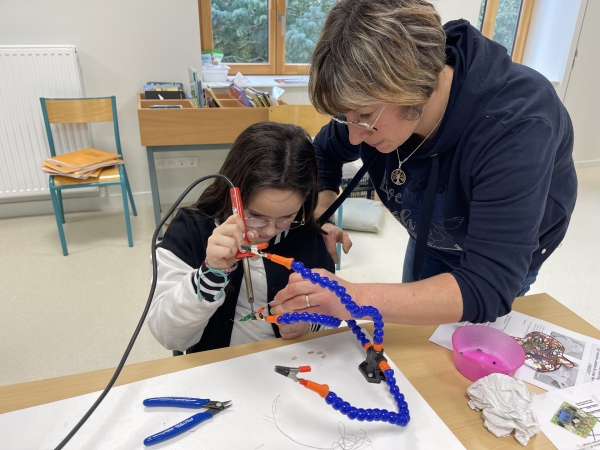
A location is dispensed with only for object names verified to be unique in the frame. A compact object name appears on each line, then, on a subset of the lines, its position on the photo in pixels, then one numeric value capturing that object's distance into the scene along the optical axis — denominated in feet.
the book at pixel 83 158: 8.78
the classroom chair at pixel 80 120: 8.66
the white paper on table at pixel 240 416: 2.31
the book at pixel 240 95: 9.09
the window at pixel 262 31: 11.55
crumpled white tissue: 2.42
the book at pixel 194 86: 8.90
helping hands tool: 2.43
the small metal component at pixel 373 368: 2.76
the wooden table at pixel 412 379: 2.46
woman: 2.62
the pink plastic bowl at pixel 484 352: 2.80
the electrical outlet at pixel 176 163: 10.88
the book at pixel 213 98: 9.02
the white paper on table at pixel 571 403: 2.43
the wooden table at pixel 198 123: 8.45
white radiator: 9.05
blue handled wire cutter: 2.36
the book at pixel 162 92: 9.41
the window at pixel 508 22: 14.14
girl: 3.12
